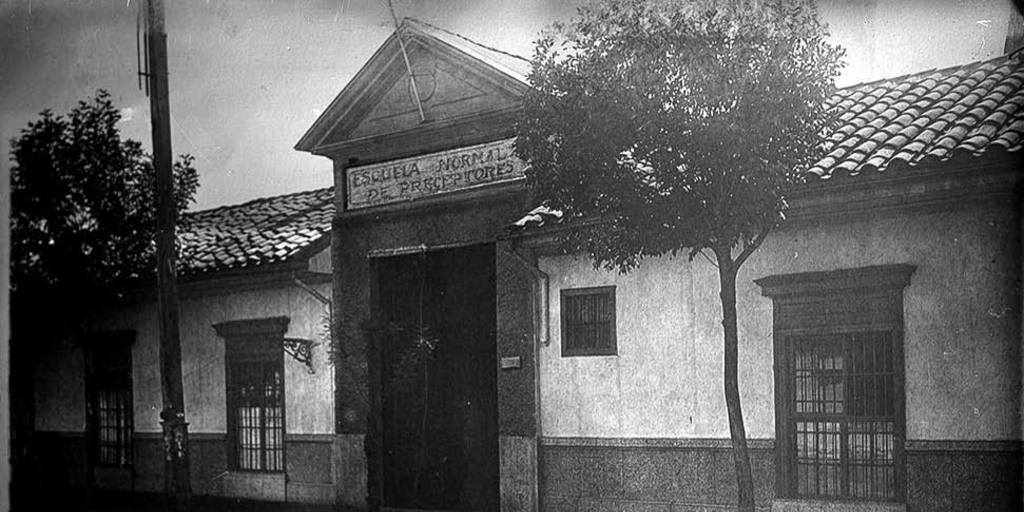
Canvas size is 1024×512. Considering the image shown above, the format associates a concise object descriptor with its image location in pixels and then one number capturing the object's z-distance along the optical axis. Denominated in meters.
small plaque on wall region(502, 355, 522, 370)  10.52
